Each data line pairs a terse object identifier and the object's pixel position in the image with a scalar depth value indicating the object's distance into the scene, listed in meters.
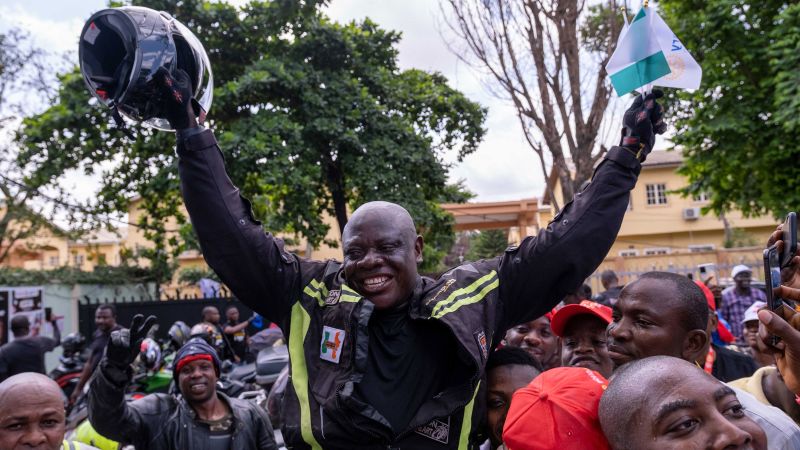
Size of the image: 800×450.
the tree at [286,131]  12.32
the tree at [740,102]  12.73
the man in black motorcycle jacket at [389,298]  2.08
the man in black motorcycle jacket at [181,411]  3.43
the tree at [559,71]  8.60
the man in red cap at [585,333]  2.93
